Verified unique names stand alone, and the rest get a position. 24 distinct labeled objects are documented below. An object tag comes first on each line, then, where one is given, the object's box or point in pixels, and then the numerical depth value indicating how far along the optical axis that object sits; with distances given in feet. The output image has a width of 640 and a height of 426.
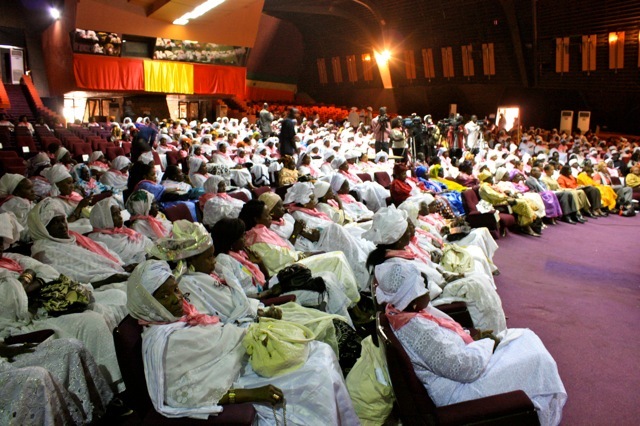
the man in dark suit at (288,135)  32.83
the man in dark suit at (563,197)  26.99
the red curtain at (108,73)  55.52
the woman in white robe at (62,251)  11.50
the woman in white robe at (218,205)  18.06
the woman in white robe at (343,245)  14.07
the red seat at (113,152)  31.73
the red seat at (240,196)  20.10
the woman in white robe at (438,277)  10.50
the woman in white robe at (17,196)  16.22
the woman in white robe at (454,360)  7.23
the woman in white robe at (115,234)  13.79
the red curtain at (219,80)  65.92
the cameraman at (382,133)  38.24
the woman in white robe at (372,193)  23.63
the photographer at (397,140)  38.38
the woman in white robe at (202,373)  6.80
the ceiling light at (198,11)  45.50
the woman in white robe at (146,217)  15.38
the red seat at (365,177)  26.08
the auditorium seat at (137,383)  6.57
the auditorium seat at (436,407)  6.61
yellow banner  61.17
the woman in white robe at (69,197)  16.35
